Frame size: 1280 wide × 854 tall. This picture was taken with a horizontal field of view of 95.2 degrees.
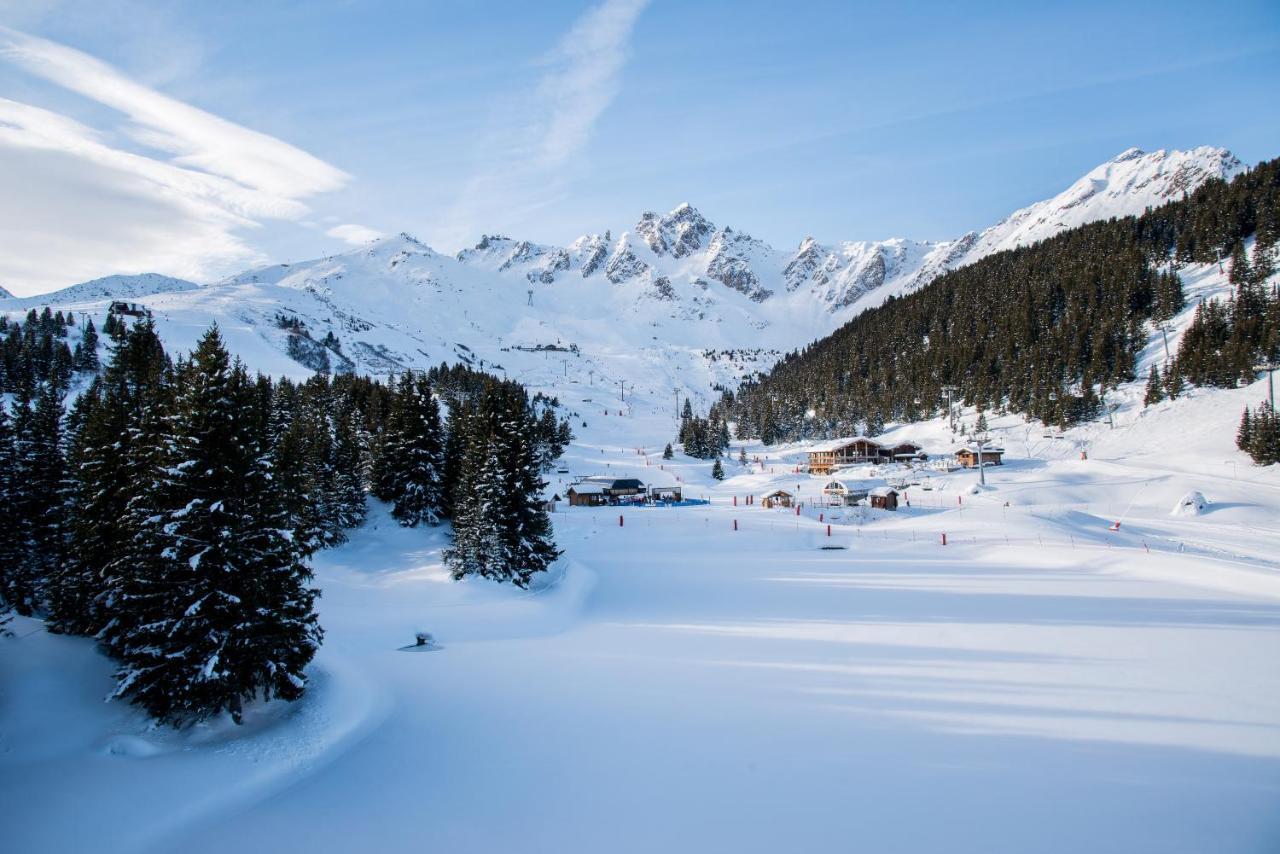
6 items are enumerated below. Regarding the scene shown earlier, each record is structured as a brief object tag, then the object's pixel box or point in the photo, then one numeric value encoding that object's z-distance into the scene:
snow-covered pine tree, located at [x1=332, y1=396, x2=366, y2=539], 36.53
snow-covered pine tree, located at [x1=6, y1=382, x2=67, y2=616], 22.02
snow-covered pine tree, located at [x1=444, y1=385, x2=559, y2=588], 28.83
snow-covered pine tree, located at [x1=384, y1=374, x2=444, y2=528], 39.84
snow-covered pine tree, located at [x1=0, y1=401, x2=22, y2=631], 21.38
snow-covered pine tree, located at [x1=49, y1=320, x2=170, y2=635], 15.32
